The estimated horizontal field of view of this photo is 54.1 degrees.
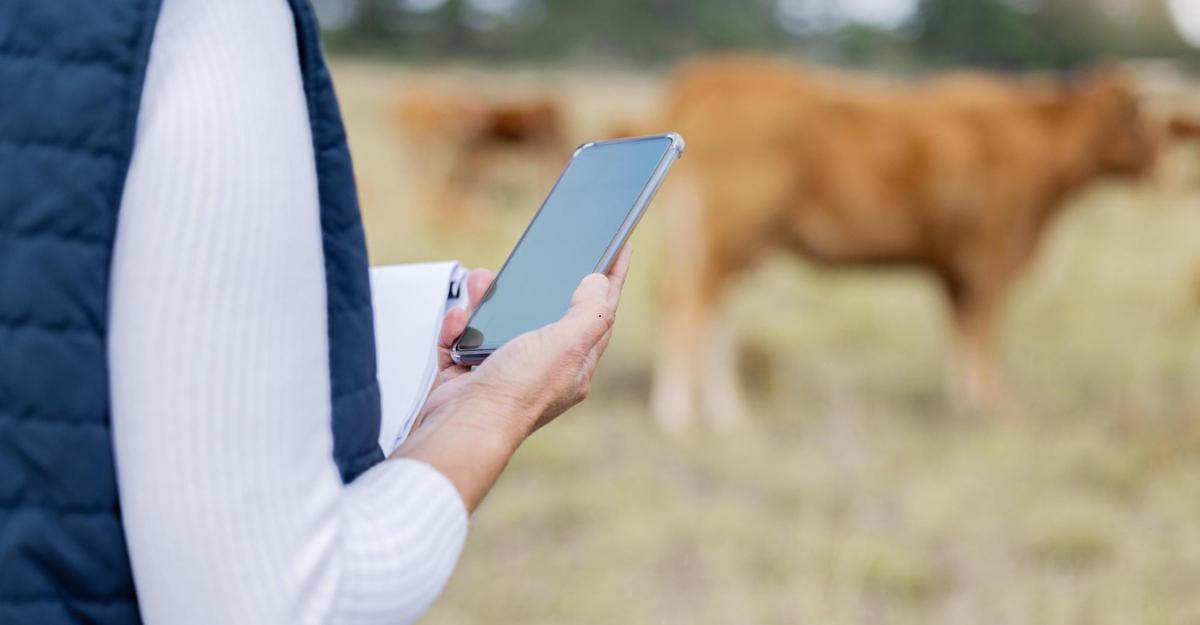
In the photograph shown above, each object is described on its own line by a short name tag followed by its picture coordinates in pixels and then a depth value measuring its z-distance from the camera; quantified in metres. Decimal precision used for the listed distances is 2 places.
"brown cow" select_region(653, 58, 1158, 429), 4.95
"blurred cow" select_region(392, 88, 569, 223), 10.77
